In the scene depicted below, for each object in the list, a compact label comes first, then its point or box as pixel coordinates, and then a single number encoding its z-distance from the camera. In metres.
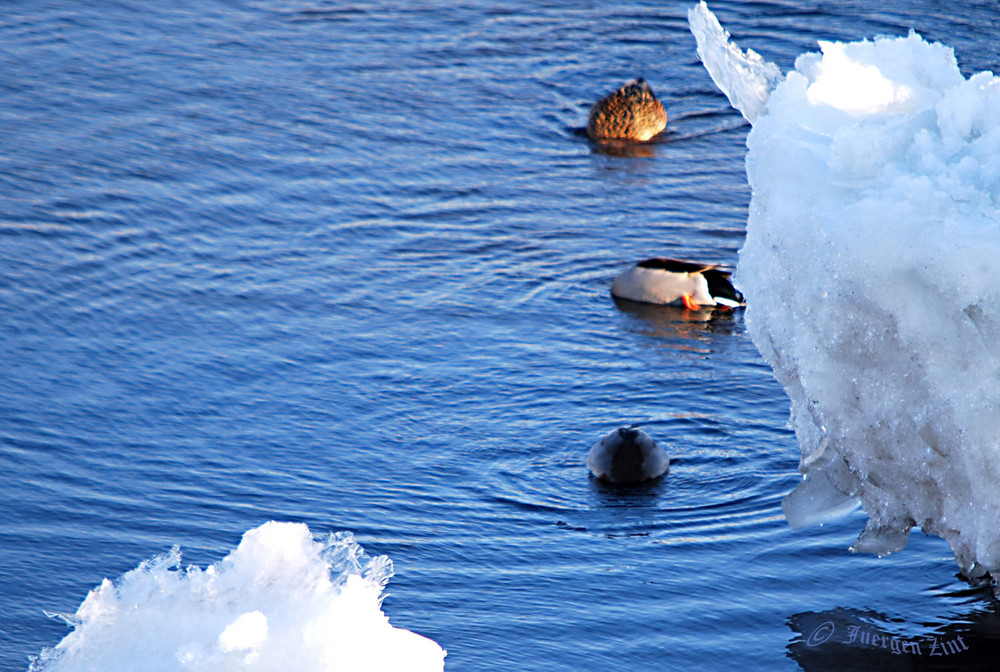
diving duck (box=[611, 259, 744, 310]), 21.36
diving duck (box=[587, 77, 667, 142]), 28.52
